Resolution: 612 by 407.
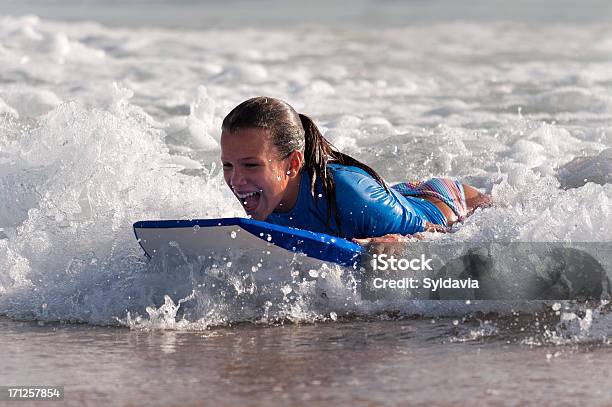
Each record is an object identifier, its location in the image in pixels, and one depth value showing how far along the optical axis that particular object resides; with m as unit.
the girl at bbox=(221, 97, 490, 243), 9.40
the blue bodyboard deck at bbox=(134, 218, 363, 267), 8.91
